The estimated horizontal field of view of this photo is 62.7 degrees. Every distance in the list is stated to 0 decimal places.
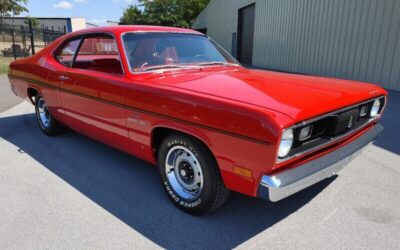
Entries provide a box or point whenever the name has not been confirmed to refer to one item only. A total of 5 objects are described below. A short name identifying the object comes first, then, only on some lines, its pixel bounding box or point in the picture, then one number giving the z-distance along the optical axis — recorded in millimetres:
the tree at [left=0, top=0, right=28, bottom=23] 22830
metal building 7970
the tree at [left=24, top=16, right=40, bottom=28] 43938
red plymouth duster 2186
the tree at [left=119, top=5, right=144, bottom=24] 52094
